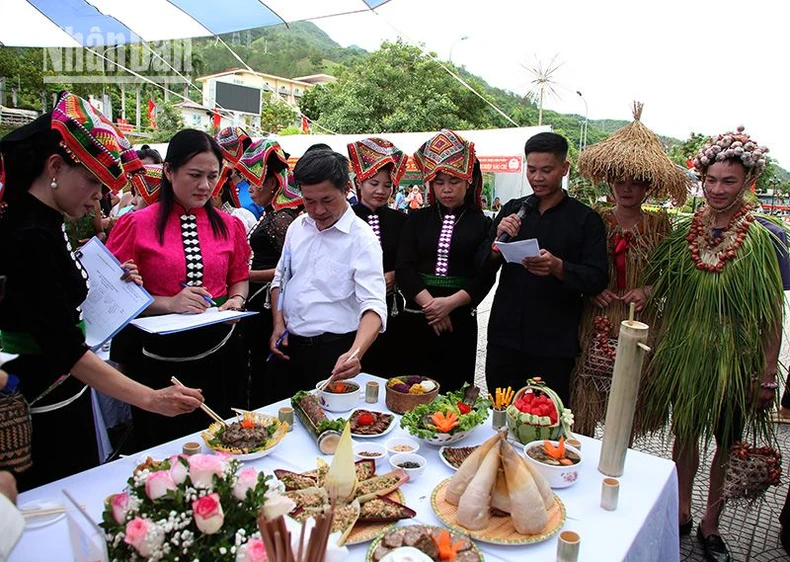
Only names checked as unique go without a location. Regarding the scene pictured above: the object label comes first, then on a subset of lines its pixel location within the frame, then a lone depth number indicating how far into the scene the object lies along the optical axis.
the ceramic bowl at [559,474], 1.55
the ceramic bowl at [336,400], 2.01
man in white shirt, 2.35
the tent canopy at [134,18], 4.67
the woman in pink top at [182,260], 2.18
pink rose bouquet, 0.98
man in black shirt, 2.66
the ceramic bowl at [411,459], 1.57
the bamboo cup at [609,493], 1.45
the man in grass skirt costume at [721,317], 2.40
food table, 1.28
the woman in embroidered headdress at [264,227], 3.33
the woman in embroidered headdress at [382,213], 3.33
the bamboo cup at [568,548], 1.20
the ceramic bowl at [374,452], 1.67
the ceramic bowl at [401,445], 1.73
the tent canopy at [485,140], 13.52
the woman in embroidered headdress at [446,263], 3.10
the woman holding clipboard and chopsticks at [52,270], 1.50
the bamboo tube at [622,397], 1.60
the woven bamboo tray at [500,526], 1.31
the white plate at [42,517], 1.27
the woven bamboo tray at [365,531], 1.29
